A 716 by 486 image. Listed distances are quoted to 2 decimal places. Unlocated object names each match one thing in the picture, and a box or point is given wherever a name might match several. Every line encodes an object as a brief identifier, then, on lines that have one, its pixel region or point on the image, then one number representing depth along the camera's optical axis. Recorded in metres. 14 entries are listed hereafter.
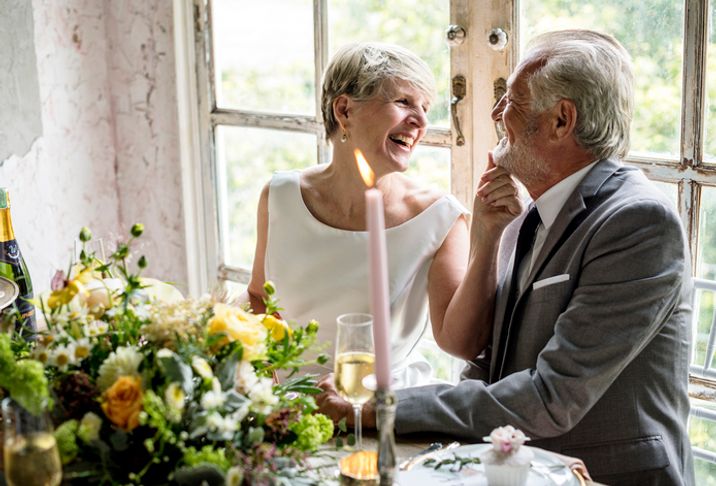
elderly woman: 2.08
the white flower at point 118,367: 1.12
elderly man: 1.58
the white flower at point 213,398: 1.09
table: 1.31
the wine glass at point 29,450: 1.00
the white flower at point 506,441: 1.26
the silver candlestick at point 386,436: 0.99
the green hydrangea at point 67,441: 1.08
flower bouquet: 1.08
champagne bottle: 1.90
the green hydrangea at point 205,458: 1.06
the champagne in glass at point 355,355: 1.23
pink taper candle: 0.97
